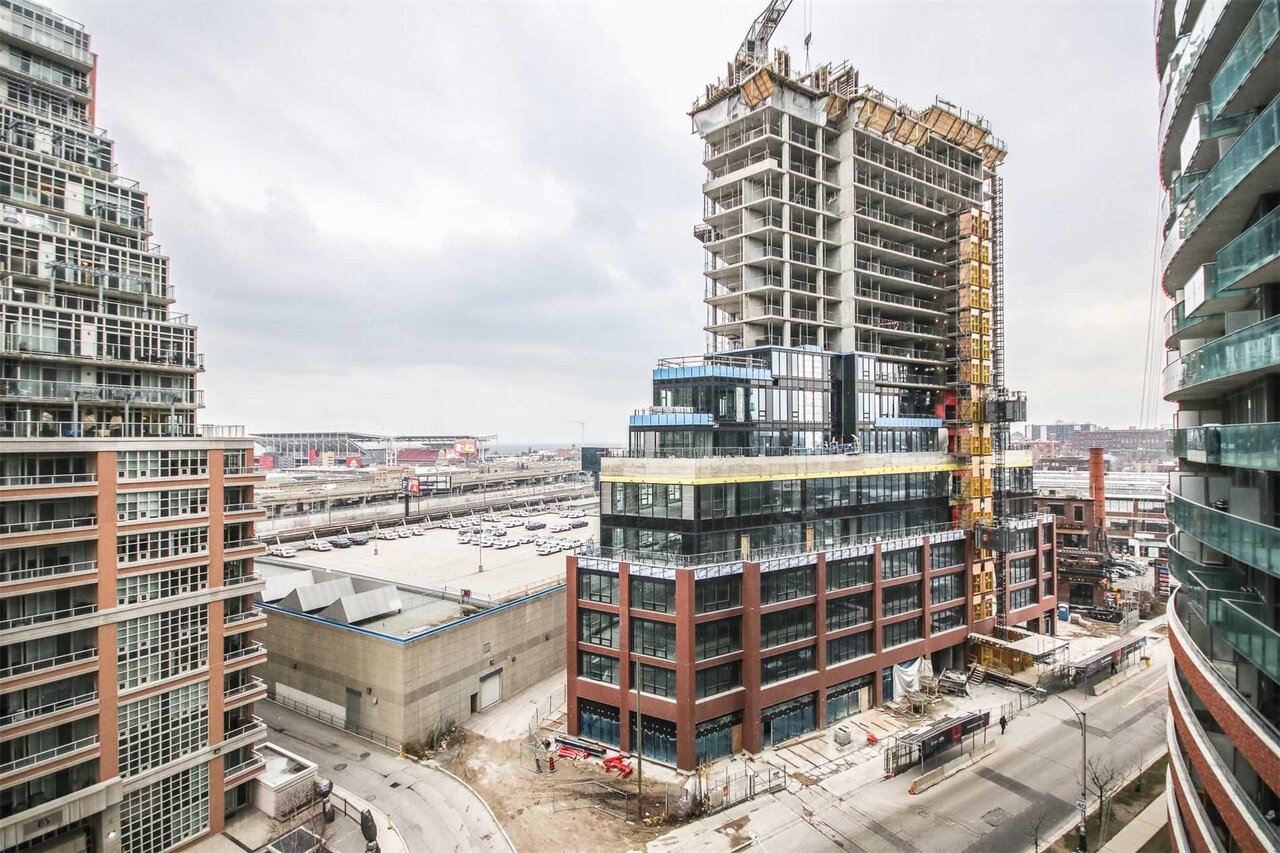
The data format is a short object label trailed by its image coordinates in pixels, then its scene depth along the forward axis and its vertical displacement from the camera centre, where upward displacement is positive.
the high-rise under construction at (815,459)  44.91 -2.43
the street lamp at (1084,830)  32.41 -20.85
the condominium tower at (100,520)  30.84 -4.42
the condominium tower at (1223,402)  15.78 +0.91
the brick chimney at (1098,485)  88.19 -8.21
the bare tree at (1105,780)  34.44 -22.54
